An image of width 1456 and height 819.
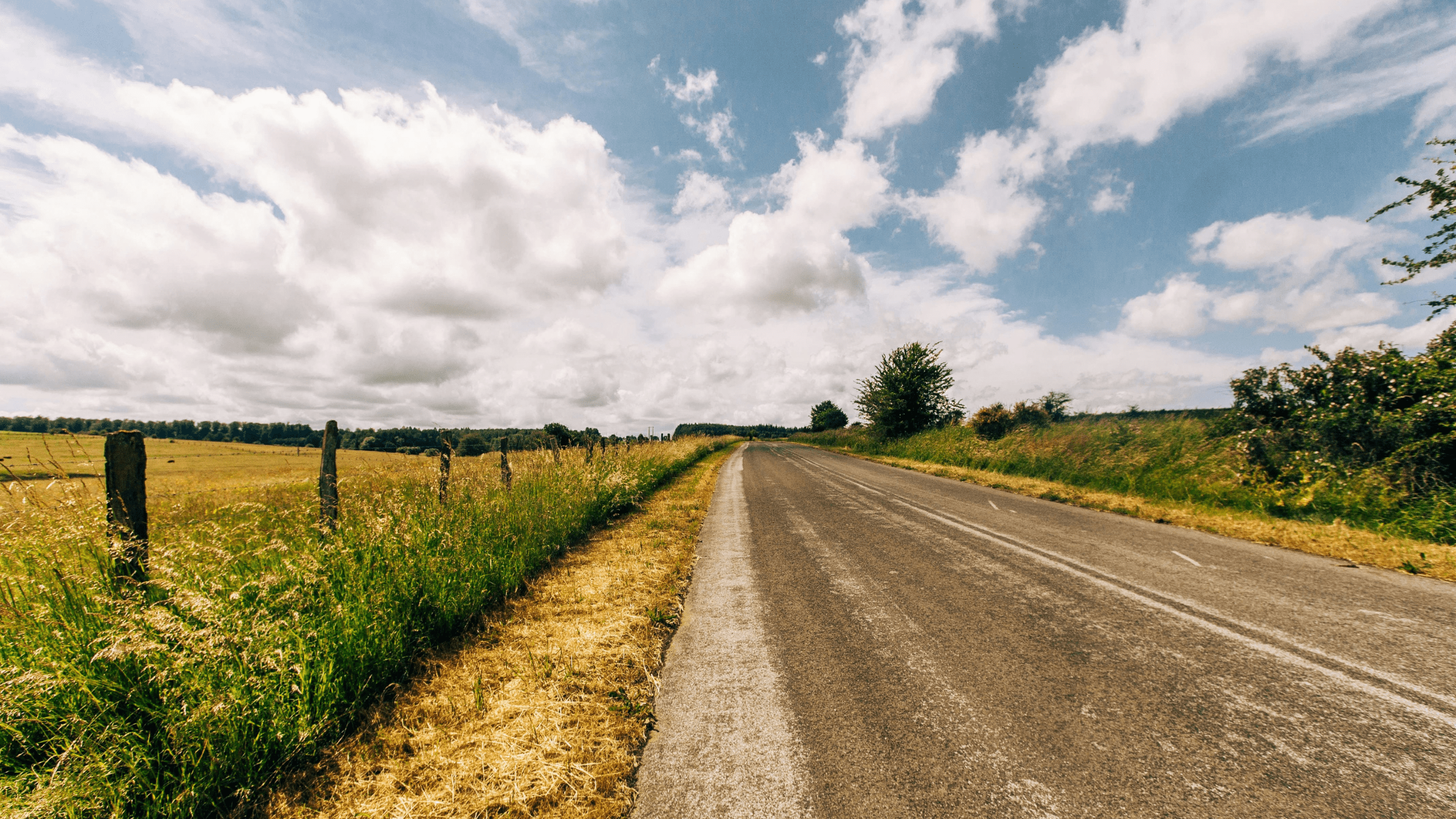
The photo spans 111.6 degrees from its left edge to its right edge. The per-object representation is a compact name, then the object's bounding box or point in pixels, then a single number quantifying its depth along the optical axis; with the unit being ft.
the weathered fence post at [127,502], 10.39
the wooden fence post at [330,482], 15.47
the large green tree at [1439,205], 27.96
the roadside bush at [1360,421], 24.71
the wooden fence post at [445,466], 20.49
